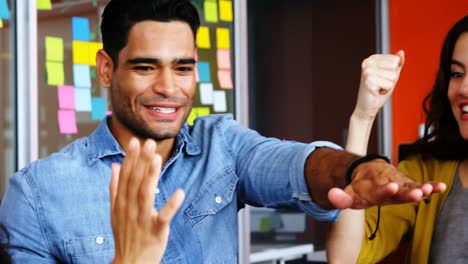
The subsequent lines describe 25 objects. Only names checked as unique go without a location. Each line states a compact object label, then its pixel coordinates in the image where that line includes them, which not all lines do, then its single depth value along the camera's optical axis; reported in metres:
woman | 2.22
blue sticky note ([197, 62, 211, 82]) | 4.29
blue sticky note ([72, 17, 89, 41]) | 3.62
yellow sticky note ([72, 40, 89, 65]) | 3.61
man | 1.81
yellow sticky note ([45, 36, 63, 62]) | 3.53
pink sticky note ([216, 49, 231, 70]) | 4.41
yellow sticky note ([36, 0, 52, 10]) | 3.52
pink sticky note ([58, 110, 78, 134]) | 3.57
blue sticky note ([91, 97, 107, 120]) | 3.68
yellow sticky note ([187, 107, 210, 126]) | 4.23
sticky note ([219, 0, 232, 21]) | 4.43
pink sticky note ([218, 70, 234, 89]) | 4.40
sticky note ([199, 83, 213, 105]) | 4.30
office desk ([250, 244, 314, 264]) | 4.44
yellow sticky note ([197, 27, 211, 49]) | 4.30
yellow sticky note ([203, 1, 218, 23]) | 4.34
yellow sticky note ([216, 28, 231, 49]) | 4.41
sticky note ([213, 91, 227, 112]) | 4.37
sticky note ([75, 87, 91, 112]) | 3.62
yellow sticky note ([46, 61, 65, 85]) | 3.54
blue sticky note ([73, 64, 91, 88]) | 3.61
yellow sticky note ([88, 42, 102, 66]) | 3.66
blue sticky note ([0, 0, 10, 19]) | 3.39
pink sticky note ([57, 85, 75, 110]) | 3.57
